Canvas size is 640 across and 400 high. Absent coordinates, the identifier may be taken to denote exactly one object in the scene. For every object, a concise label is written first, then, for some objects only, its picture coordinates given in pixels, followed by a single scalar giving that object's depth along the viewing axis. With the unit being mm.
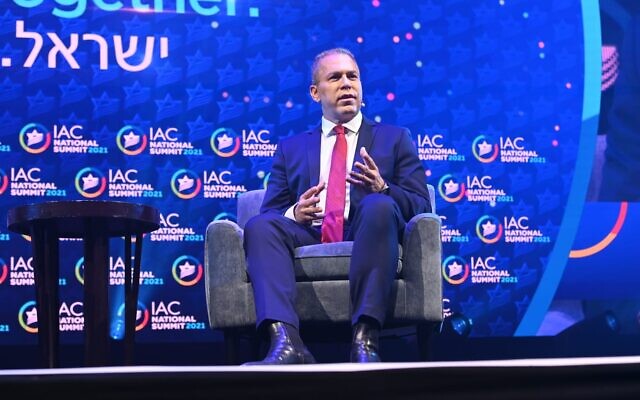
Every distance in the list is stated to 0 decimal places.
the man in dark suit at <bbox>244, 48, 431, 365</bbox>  5207
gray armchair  5863
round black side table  5758
